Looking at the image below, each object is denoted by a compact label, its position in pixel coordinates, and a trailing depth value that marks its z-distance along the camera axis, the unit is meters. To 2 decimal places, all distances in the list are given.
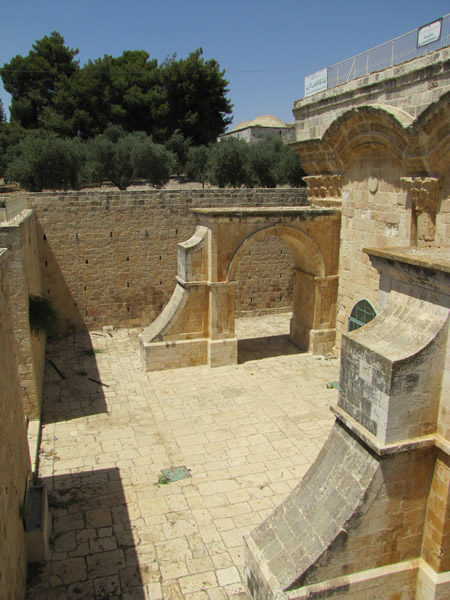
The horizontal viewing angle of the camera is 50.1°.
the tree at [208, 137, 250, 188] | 23.91
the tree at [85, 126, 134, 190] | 23.94
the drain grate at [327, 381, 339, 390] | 10.20
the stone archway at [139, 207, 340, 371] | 10.91
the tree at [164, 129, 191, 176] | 29.70
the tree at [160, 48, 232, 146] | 31.30
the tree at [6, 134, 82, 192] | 19.00
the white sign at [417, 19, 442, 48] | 8.23
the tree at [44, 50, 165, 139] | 30.98
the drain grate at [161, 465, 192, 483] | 7.07
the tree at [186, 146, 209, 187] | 29.00
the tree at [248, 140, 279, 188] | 24.38
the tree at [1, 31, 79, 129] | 32.66
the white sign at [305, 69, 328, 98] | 11.60
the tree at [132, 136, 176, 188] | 23.38
